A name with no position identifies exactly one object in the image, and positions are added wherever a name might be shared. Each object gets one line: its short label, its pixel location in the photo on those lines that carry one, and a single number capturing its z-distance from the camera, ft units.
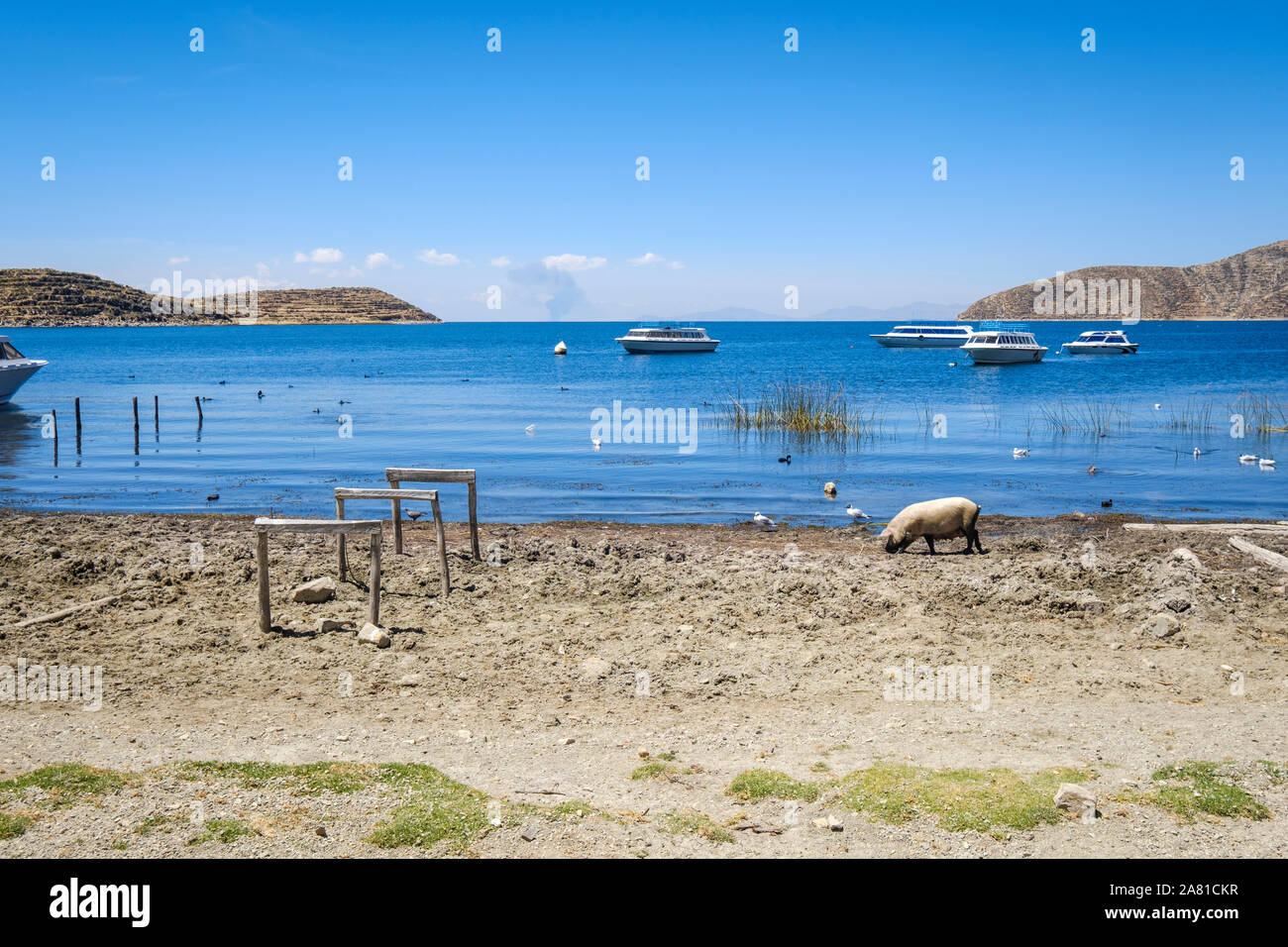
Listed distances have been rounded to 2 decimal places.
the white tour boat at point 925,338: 464.65
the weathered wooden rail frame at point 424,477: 48.62
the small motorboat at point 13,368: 163.84
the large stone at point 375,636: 37.06
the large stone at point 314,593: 42.27
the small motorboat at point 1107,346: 378.73
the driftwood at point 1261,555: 48.42
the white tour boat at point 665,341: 373.61
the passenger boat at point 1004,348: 305.53
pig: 54.44
